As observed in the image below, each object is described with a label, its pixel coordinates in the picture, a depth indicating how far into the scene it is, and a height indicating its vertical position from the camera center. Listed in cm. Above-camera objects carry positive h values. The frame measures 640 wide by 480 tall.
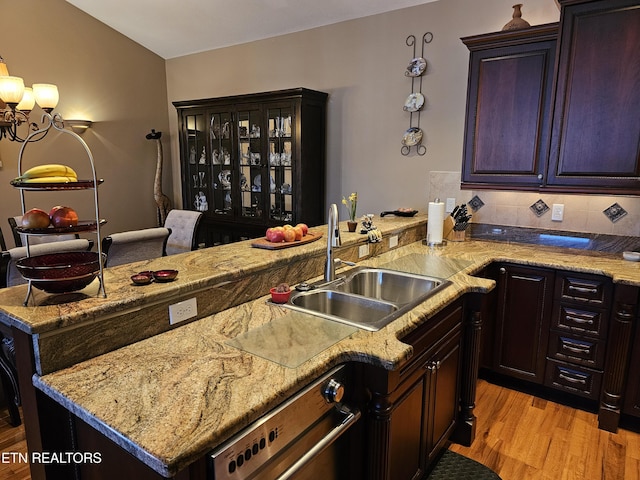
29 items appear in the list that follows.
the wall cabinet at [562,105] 241 +43
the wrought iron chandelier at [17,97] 256 +45
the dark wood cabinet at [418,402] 147 -92
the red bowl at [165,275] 154 -39
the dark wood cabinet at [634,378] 230 -111
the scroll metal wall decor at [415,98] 347 +61
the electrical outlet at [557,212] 304 -27
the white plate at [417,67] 346 +86
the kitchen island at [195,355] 98 -57
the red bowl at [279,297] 181 -53
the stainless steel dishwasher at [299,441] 102 -73
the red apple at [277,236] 219 -33
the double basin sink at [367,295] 180 -58
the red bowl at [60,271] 129 -32
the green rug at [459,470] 203 -144
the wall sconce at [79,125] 456 +47
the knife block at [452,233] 327 -46
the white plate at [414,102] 351 +58
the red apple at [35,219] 125 -15
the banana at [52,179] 127 -4
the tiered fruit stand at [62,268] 126 -31
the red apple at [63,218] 129 -15
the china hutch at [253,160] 393 +10
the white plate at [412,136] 355 +30
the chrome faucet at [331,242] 194 -32
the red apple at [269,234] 220 -33
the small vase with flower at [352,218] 272 -31
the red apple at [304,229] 236 -32
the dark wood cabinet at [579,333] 244 -93
